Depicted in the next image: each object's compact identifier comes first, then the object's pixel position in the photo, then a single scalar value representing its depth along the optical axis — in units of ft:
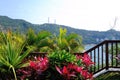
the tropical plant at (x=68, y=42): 14.75
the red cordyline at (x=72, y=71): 5.78
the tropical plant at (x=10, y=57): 7.65
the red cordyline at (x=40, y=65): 6.12
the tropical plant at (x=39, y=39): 14.70
